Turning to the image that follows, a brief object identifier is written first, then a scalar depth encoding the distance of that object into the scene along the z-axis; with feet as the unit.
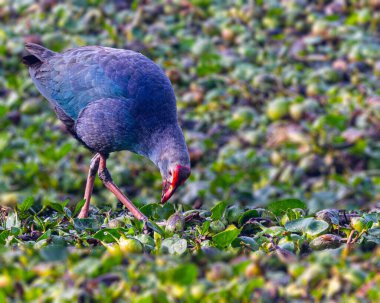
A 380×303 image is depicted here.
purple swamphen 39.11
